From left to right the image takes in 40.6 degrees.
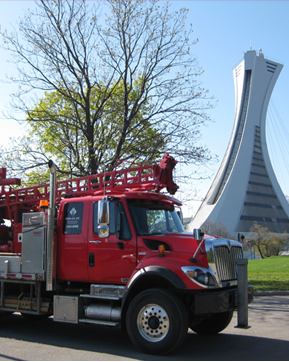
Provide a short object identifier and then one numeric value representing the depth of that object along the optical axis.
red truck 6.19
